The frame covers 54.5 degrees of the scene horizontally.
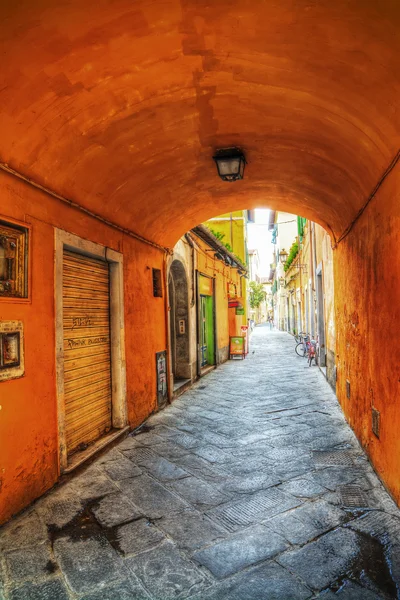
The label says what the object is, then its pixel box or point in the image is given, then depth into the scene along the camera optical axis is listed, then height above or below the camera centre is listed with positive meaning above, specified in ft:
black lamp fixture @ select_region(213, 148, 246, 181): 15.53 +6.00
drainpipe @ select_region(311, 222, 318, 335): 37.97 +4.67
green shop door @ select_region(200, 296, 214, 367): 38.93 -2.00
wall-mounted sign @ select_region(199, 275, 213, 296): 36.45 +2.41
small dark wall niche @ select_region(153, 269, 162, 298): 23.63 +1.72
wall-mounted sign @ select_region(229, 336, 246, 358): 48.21 -4.70
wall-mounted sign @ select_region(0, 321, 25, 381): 10.52 -0.99
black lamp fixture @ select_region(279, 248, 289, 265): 60.13 +8.36
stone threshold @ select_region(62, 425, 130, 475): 13.61 -5.36
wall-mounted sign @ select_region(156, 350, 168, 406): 23.22 -4.06
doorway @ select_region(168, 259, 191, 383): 31.17 -1.15
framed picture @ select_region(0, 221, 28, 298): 10.73 +1.54
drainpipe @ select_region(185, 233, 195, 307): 31.09 +3.86
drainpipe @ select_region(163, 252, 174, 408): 25.04 -1.56
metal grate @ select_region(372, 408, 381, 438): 12.98 -3.95
